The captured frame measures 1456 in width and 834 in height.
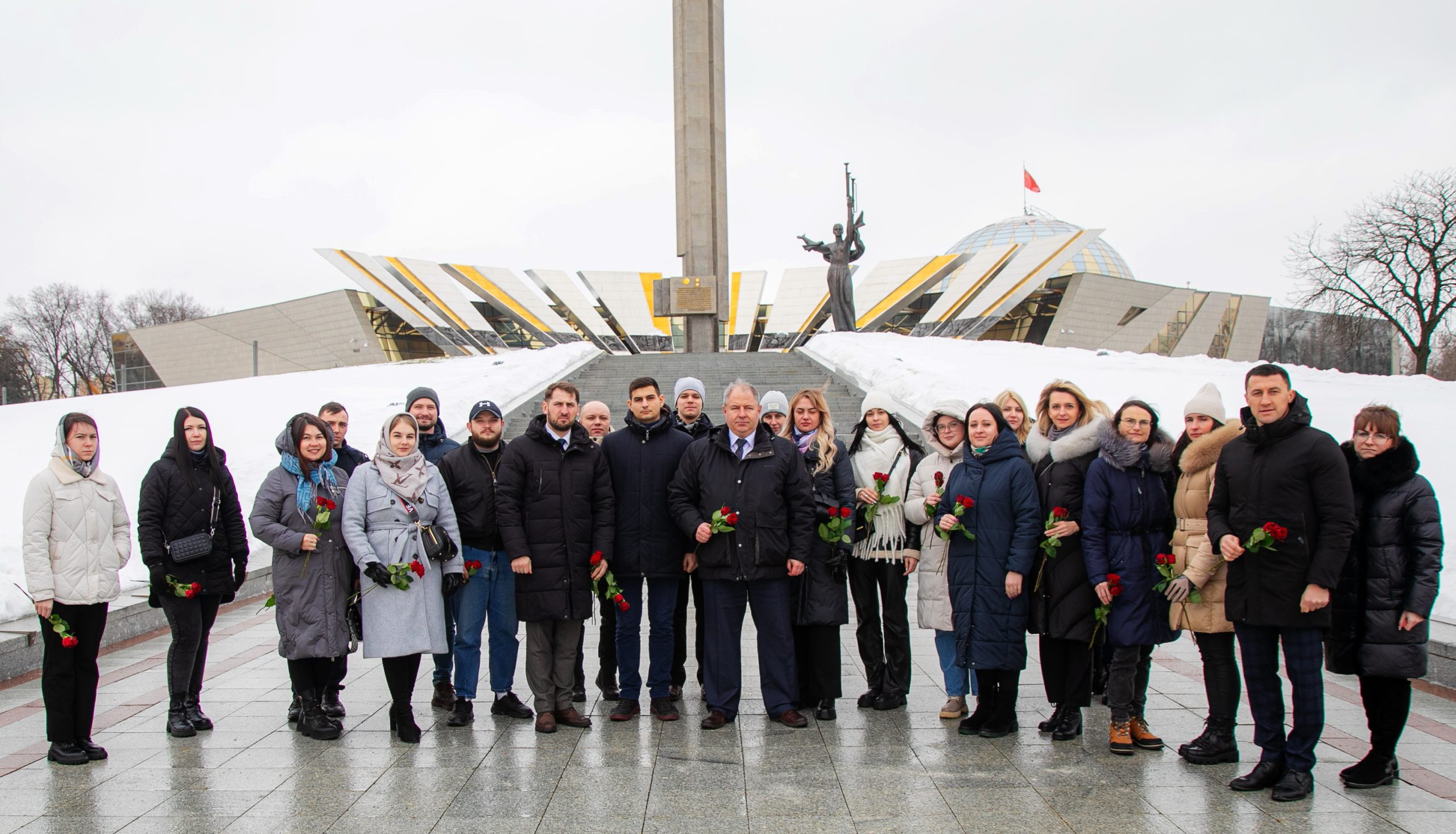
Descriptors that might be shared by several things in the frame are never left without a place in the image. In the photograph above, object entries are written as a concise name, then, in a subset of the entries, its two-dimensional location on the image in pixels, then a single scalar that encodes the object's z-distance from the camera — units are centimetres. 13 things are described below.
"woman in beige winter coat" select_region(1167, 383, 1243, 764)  342
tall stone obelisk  2200
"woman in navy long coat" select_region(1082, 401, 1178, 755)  358
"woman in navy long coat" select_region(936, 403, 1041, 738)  377
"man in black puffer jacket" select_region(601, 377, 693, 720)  415
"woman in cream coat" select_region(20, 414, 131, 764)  349
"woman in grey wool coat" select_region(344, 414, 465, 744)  377
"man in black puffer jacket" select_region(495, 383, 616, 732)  394
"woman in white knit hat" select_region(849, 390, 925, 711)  418
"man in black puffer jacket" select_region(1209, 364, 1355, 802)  307
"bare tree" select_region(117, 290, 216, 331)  4472
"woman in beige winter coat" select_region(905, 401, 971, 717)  401
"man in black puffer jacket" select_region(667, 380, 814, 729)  397
